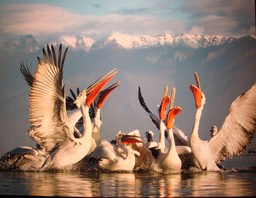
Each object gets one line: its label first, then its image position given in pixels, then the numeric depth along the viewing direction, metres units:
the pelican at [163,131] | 11.34
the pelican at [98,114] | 12.20
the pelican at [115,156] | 10.71
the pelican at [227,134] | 11.28
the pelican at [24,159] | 10.88
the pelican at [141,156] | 11.42
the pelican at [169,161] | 10.68
